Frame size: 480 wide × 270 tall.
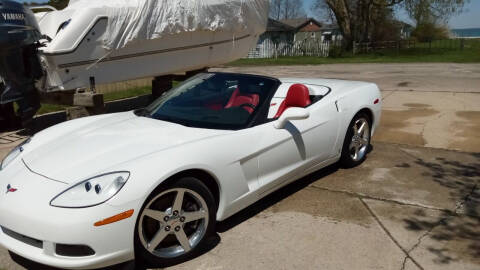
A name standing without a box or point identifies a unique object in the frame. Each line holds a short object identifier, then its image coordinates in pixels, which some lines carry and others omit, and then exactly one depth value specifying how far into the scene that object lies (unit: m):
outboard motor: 6.06
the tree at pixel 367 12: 31.12
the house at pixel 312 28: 49.45
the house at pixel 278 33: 38.69
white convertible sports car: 2.55
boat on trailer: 6.30
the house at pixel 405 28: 42.62
